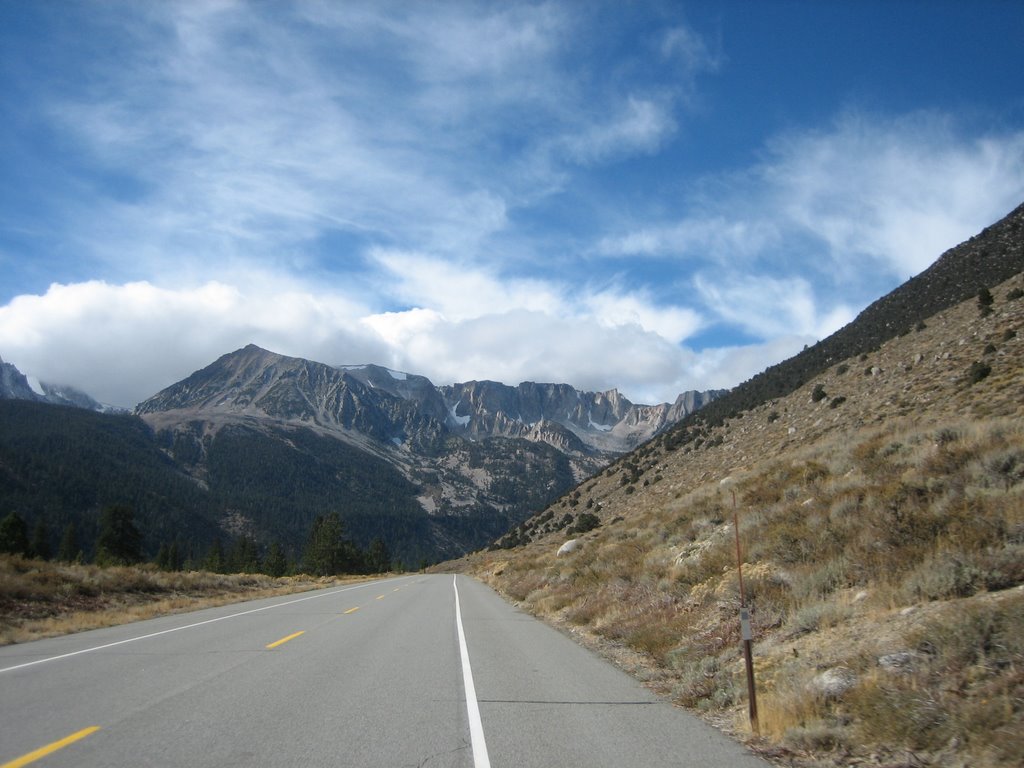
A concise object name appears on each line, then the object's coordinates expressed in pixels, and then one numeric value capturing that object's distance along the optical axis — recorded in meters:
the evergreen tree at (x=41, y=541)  68.72
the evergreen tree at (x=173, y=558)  84.29
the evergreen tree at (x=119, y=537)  63.88
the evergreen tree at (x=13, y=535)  58.91
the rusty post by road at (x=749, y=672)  6.09
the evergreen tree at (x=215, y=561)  80.75
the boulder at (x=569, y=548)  29.50
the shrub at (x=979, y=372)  24.78
